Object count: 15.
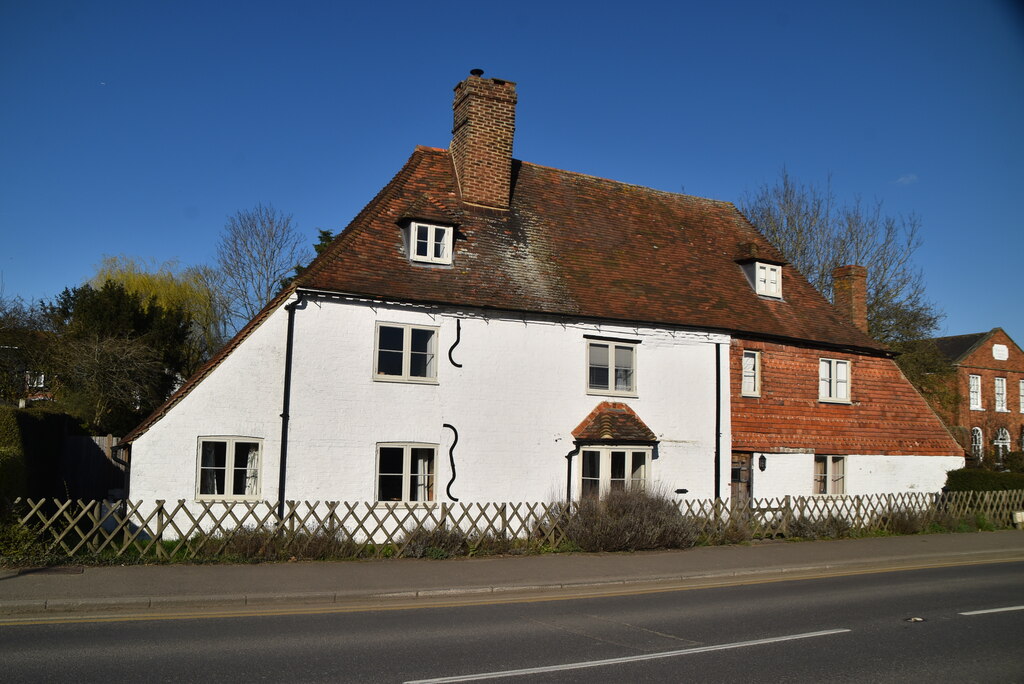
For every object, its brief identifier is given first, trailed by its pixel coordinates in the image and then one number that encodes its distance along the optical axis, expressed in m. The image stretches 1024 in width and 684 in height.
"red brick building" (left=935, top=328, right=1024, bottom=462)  48.69
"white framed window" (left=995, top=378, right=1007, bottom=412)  50.75
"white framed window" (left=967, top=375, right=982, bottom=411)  49.44
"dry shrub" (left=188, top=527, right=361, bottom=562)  14.95
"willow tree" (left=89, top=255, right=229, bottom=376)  41.94
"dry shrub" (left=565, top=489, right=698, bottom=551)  17.38
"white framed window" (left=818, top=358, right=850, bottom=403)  24.08
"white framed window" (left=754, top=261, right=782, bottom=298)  24.55
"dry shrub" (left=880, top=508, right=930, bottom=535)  22.53
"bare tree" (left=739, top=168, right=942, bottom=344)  35.69
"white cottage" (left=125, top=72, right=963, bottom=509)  17.27
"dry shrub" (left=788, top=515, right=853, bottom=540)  21.17
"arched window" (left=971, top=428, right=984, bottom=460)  48.62
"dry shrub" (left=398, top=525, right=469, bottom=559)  16.12
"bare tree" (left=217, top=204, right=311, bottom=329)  40.00
